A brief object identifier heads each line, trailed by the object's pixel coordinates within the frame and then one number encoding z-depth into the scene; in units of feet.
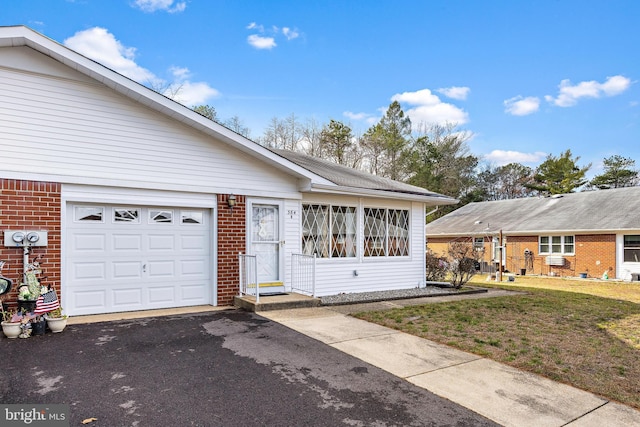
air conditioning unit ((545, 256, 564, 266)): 65.98
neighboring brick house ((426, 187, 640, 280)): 59.72
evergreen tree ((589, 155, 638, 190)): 116.47
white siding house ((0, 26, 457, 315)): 20.15
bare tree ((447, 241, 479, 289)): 38.01
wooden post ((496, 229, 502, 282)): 57.26
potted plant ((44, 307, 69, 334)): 18.29
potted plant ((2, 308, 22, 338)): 17.28
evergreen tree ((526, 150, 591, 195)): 113.50
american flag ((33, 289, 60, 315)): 18.05
